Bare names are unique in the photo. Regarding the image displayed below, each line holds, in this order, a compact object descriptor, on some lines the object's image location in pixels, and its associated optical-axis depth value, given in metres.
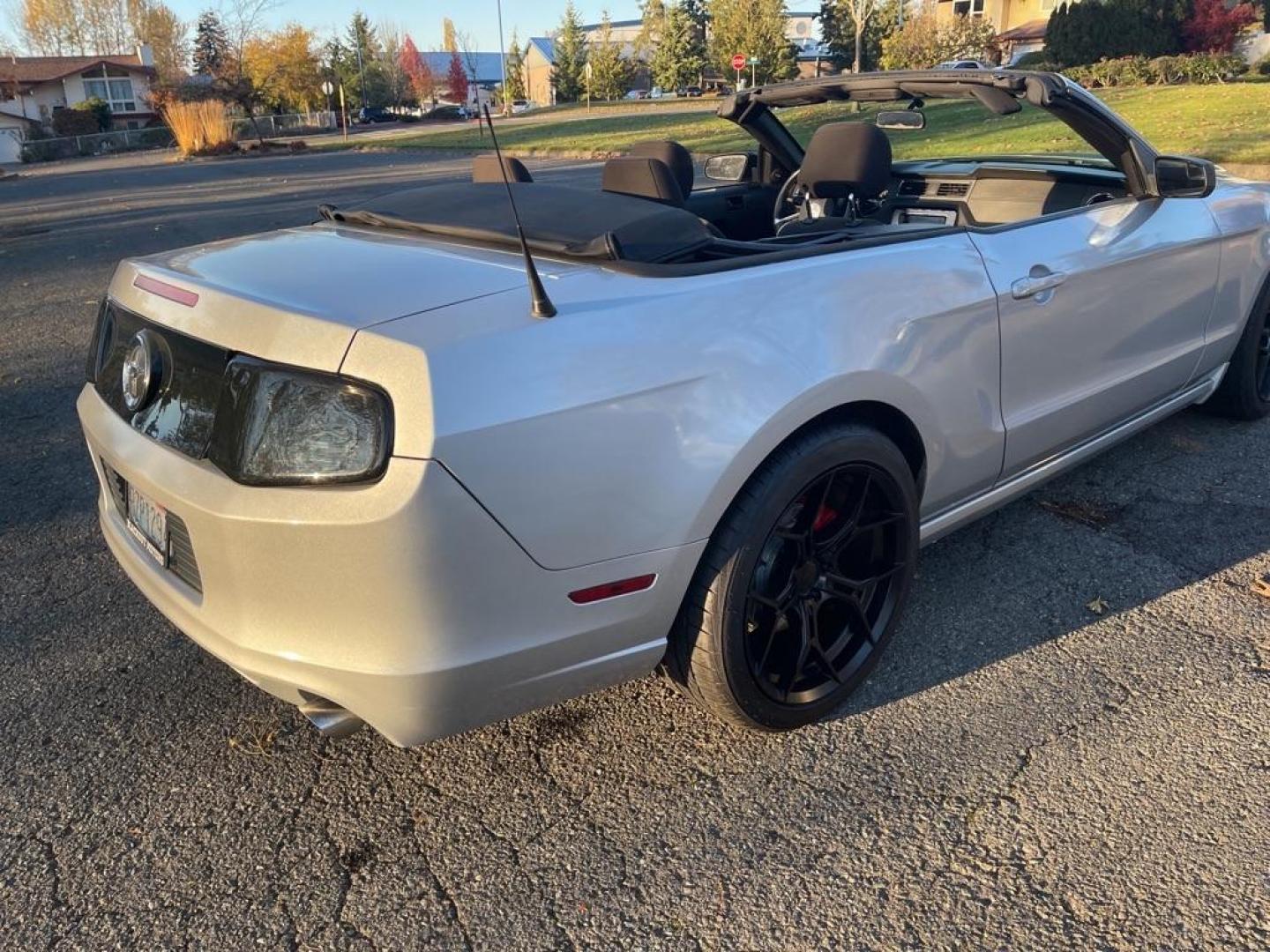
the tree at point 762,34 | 48.09
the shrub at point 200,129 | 36.72
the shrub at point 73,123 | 53.09
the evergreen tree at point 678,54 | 61.59
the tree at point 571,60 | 68.00
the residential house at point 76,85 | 62.00
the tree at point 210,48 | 48.75
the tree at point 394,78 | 75.38
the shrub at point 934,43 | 37.47
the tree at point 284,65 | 53.03
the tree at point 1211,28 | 29.42
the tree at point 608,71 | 60.47
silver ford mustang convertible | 1.76
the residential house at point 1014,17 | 46.66
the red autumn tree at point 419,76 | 75.88
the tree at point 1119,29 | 29.39
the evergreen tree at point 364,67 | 73.25
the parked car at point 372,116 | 69.69
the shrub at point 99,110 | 54.22
